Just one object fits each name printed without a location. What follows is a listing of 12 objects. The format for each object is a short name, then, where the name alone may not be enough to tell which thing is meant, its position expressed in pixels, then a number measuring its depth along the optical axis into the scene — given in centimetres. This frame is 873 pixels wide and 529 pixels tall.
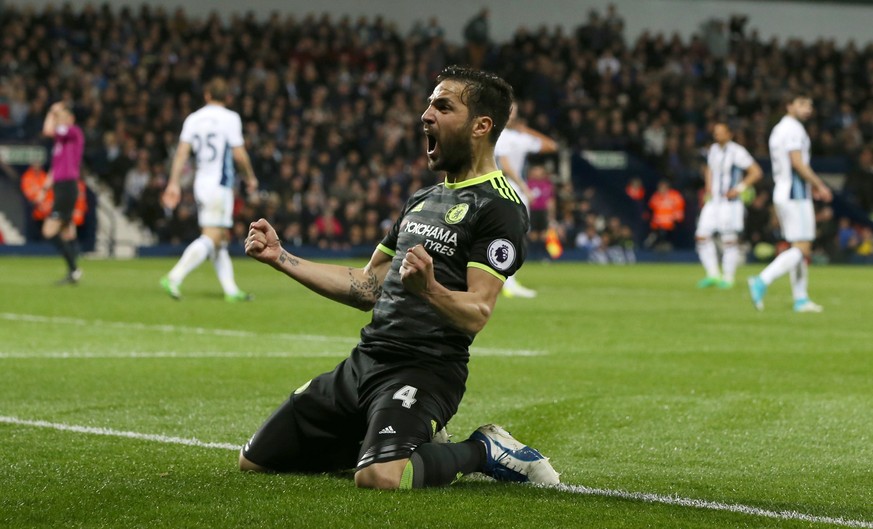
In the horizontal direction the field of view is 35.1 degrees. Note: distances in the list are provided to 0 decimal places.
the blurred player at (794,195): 1525
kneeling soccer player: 536
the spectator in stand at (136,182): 3025
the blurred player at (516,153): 1758
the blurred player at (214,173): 1577
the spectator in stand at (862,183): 3650
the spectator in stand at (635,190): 3547
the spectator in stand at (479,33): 3938
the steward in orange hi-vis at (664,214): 3447
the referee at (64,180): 1872
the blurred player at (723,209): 2055
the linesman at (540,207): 2916
